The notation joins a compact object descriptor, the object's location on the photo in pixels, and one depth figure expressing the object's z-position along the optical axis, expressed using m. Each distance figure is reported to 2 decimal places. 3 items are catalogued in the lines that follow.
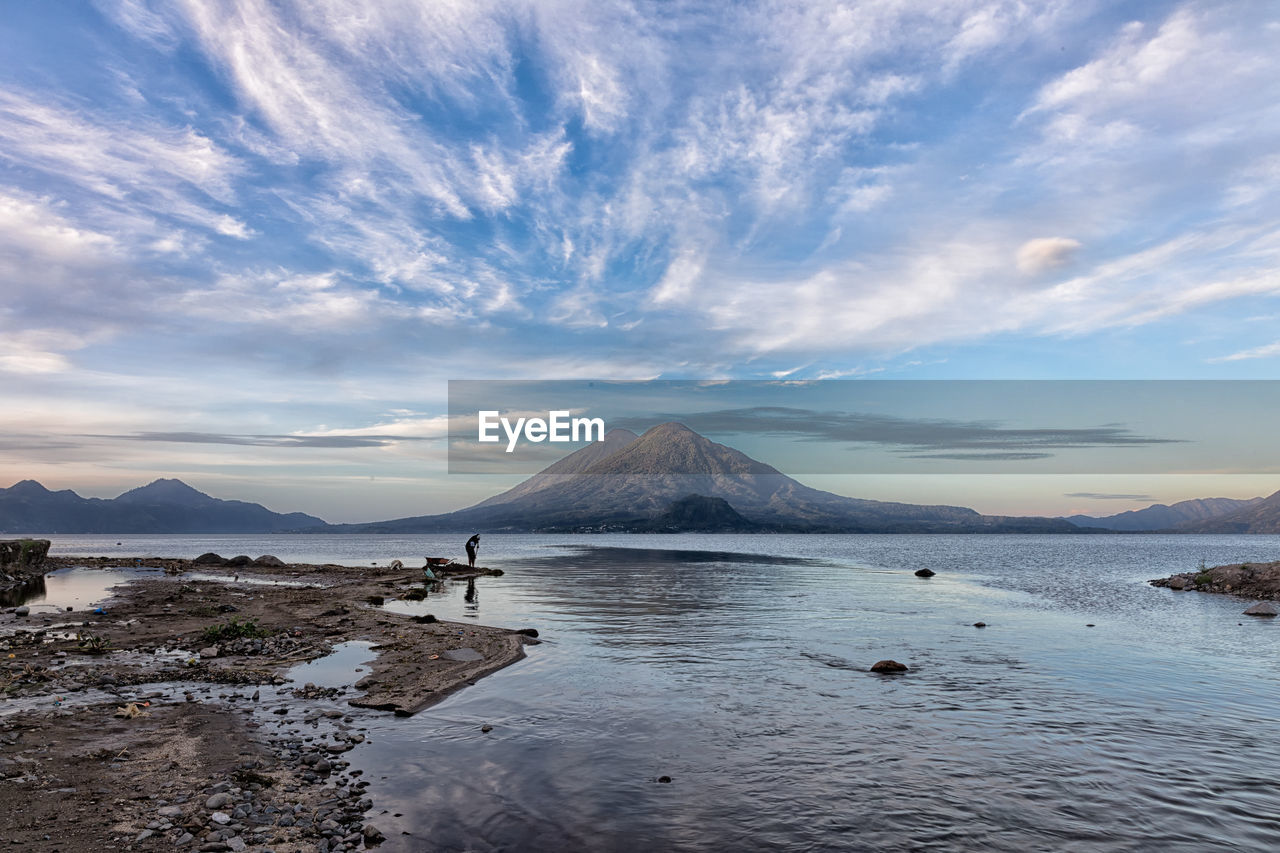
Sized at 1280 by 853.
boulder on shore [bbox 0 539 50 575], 58.47
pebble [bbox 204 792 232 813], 11.46
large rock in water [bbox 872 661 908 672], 24.44
